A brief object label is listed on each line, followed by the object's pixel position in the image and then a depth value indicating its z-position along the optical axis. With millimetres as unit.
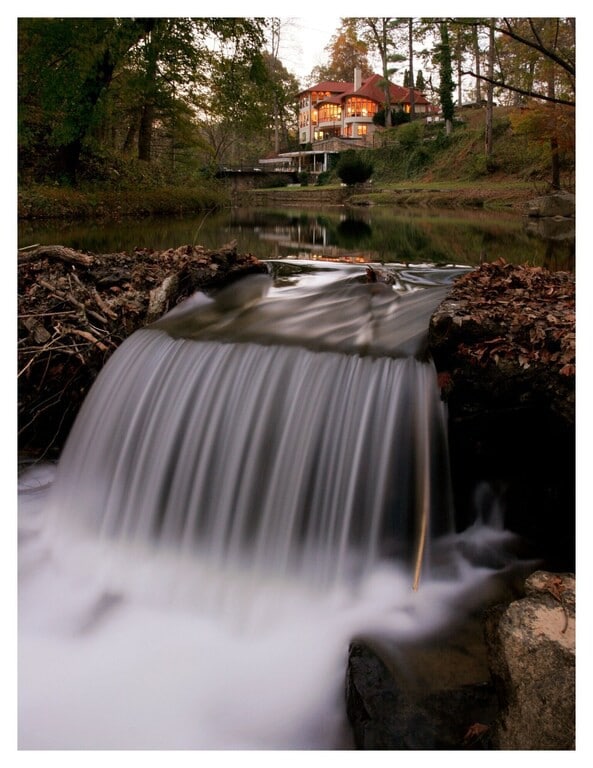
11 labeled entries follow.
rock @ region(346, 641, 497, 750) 2346
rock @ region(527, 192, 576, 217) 14038
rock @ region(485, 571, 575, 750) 2135
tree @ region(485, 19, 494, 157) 28672
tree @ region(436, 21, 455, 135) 33281
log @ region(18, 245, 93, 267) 5562
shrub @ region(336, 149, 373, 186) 32500
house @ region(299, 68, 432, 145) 31656
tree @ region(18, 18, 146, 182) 7086
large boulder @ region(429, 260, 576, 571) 3299
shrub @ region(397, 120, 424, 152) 37719
